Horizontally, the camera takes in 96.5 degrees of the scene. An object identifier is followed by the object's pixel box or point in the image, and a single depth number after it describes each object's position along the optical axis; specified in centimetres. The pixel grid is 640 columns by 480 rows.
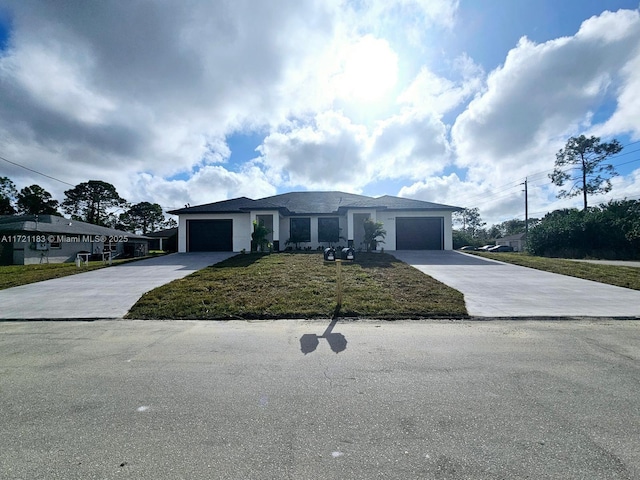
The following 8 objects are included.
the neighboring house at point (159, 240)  4084
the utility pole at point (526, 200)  3484
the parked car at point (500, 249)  3609
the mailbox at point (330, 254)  1168
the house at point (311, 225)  1934
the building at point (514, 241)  4598
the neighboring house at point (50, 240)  1991
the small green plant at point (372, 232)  1748
